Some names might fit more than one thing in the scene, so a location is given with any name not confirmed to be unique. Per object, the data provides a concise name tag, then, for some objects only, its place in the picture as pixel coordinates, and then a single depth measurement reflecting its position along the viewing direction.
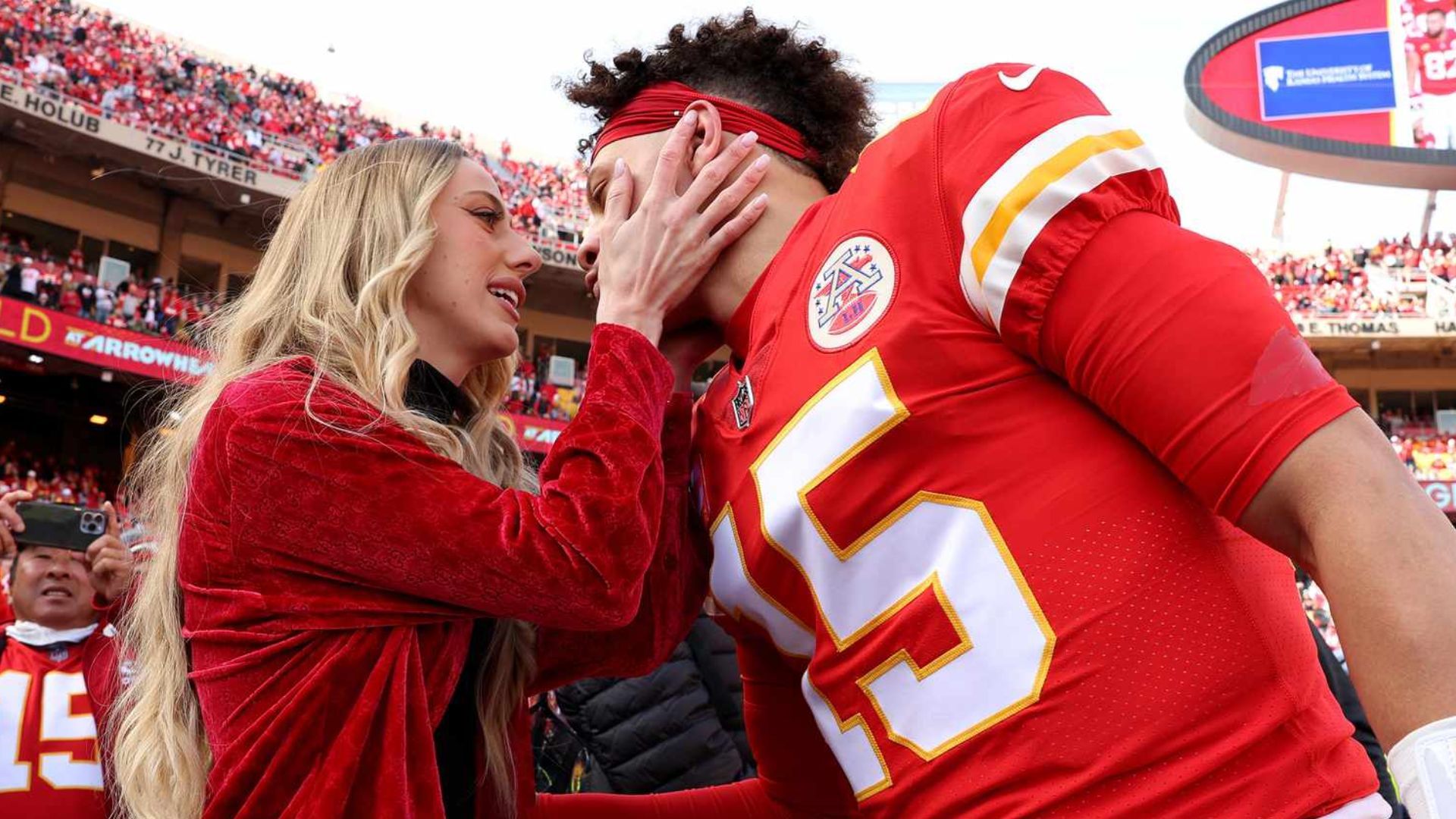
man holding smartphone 3.57
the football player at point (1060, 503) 0.95
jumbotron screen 26.31
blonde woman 1.54
